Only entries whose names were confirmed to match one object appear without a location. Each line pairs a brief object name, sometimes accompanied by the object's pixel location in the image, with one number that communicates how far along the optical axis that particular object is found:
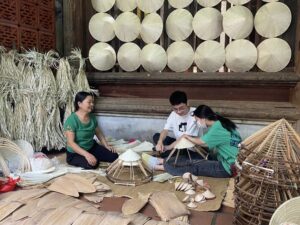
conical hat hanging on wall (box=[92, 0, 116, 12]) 3.90
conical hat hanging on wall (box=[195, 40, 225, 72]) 3.40
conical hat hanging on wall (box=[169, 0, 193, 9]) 3.52
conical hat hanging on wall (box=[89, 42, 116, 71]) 3.92
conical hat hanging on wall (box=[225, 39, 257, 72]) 3.26
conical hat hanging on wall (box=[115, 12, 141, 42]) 3.77
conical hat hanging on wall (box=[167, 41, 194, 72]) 3.56
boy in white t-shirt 3.05
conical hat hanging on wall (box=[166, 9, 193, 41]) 3.52
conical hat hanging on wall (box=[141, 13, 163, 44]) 3.65
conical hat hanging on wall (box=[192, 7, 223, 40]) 3.38
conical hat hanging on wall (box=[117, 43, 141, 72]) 3.81
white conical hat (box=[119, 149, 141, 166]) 2.44
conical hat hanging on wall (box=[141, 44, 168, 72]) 3.68
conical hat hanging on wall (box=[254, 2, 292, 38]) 3.12
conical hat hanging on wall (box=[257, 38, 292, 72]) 3.16
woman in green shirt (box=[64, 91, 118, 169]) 2.84
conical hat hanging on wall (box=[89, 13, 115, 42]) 3.91
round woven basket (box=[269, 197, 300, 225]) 1.29
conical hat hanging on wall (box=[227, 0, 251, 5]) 3.27
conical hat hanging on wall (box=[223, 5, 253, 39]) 3.23
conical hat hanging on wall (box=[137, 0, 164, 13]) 3.66
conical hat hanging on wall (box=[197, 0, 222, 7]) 3.40
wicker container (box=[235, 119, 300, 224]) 1.43
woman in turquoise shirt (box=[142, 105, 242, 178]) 2.48
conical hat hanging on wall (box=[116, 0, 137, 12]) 3.79
